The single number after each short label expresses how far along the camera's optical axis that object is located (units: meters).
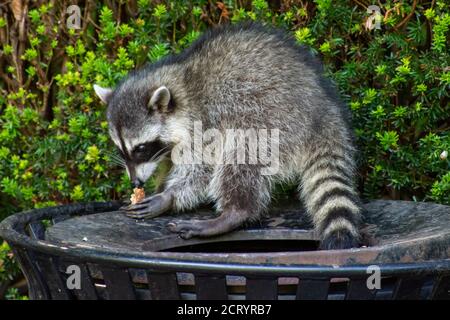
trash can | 1.29
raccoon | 1.66
